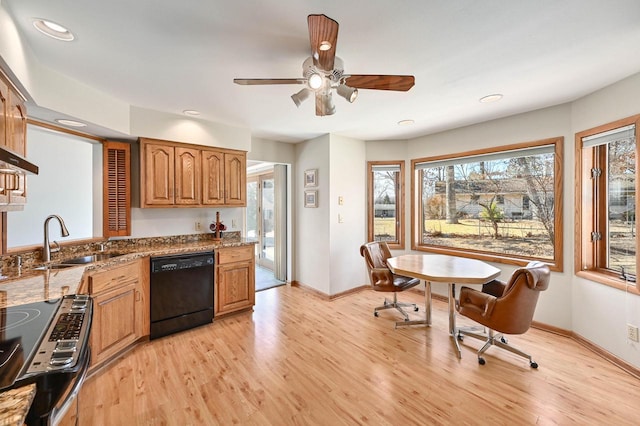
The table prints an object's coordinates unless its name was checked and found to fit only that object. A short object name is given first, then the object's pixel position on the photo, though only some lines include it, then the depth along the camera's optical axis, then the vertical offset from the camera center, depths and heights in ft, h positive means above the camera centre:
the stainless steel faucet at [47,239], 7.04 -0.69
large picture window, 10.13 +0.40
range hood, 4.02 +0.86
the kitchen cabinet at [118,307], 7.17 -2.79
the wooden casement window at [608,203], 7.68 +0.29
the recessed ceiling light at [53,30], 5.12 +3.67
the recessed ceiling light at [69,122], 7.86 +2.74
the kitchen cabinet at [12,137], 5.11 +1.61
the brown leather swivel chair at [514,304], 7.05 -2.54
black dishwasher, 9.07 -2.81
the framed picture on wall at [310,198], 13.79 +0.76
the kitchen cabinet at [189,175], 9.95 +1.55
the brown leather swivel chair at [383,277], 10.43 -2.51
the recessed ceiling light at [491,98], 8.58 +3.76
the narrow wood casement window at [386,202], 14.51 +0.59
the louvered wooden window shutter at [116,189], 9.66 +0.89
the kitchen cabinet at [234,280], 10.57 -2.75
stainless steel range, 2.75 -1.65
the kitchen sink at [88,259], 7.62 -1.39
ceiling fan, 4.97 +2.90
